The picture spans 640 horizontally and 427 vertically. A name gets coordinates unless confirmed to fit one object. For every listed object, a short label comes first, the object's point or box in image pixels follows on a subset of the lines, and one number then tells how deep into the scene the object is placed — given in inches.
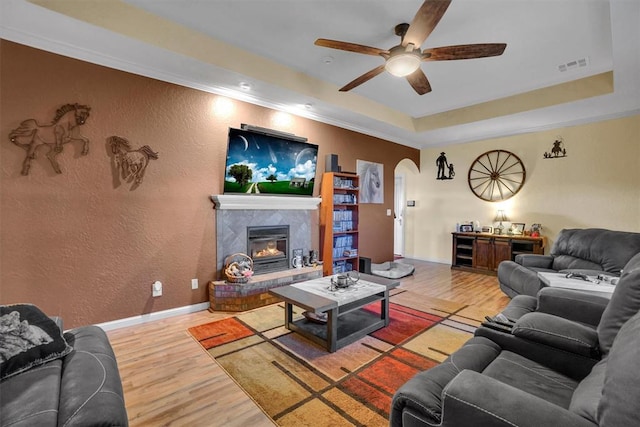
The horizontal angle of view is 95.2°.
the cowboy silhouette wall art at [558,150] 203.3
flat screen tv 149.0
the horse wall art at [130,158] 119.1
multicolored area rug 74.1
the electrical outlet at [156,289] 128.5
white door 297.0
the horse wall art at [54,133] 101.6
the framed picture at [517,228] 216.7
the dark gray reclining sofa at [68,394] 43.0
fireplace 159.3
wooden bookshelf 186.5
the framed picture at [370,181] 221.6
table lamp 224.8
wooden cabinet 205.9
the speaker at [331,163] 188.2
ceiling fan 89.3
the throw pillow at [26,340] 54.1
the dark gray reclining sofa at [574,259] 134.1
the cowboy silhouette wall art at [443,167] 259.4
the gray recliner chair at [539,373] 37.4
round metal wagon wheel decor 223.3
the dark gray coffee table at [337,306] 100.8
